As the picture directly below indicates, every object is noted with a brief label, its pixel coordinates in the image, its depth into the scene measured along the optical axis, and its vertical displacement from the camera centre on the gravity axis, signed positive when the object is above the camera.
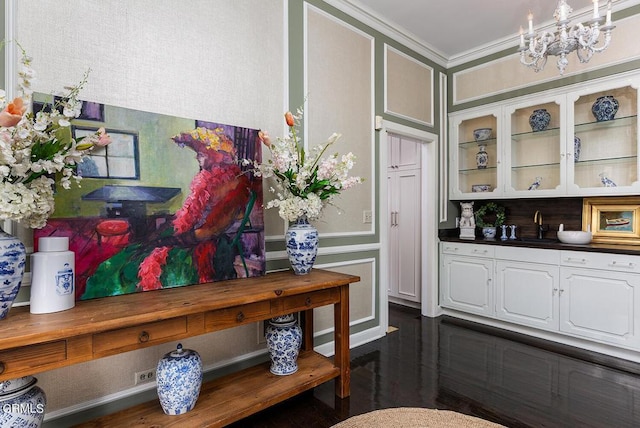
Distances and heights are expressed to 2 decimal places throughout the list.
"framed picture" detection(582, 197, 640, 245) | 3.07 -0.13
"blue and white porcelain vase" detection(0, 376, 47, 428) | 1.29 -0.77
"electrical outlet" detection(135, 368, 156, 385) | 1.91 -0.97
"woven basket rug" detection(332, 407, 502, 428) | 1.94 -1.28
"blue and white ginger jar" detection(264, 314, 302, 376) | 2.13 -0.89
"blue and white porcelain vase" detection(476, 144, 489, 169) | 3.99 +0.60
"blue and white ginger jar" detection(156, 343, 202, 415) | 1.66 -0.87
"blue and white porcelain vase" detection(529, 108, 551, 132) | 3.51 +0.94
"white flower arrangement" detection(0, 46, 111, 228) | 1.26 +0.23
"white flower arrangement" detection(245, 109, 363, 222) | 2.13 +0.21
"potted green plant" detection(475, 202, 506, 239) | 3.93 -0.14
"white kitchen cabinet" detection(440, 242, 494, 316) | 3.68 -0.83
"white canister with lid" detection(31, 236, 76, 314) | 1.41 -0.29
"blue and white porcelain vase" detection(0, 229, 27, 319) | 1.30 -0.23
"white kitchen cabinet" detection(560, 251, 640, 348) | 2.77 -0.81
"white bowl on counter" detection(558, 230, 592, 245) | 3.18 -0.30
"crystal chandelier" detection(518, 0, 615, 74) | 2.10 +1.15
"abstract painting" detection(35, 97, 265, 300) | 1.70 +0.01
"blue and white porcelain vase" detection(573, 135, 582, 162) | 3.30 +0.59
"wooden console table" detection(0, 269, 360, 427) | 1.24 -0.54
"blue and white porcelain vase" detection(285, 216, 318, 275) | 2.22 -0.25
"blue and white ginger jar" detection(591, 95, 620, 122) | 3.12 +0.94
